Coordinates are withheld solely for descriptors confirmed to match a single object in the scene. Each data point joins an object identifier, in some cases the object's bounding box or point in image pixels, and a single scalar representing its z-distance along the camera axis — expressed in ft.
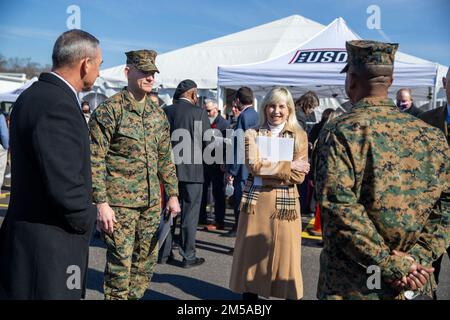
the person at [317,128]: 22.15
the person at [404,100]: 20.85
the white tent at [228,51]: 52.83
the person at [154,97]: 24.06
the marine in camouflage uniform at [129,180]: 10.23
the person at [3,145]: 27.35
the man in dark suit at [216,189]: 22.59
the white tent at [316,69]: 25.62
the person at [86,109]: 36.01
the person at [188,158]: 16.83
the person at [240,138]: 18.20
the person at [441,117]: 10.51
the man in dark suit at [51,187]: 6.66
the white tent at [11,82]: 58.66
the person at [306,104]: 22.38
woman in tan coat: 11.32
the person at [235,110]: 20.26
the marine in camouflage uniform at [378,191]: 6.03
